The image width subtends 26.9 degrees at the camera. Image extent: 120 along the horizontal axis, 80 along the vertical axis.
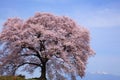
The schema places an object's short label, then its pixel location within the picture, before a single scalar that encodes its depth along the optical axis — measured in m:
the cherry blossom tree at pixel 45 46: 31.96
